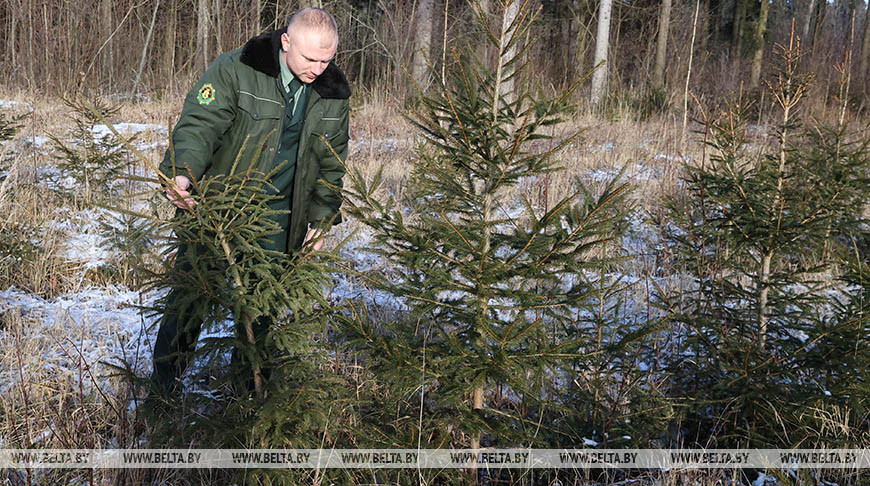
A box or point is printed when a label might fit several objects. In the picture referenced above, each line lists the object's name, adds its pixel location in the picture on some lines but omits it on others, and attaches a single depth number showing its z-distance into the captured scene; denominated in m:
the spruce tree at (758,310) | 2.85
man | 2.76
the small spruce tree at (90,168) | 5.21
